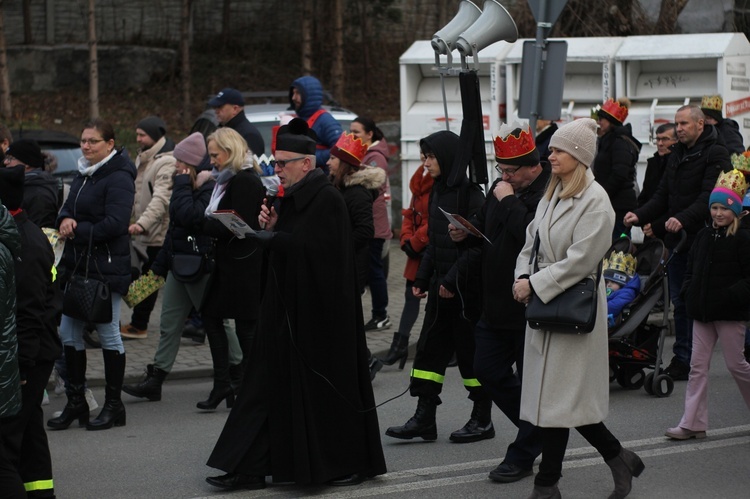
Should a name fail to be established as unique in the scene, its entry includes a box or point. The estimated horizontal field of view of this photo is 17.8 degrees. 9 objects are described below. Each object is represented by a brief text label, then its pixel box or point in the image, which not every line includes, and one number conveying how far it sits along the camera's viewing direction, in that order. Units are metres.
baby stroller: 16.84
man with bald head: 18.08
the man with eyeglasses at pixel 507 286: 12.71
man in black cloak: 12.37
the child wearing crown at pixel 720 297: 14.25
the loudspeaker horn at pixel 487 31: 15.85
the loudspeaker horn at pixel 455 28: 15.84
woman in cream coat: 11.35
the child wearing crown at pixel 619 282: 17.07
